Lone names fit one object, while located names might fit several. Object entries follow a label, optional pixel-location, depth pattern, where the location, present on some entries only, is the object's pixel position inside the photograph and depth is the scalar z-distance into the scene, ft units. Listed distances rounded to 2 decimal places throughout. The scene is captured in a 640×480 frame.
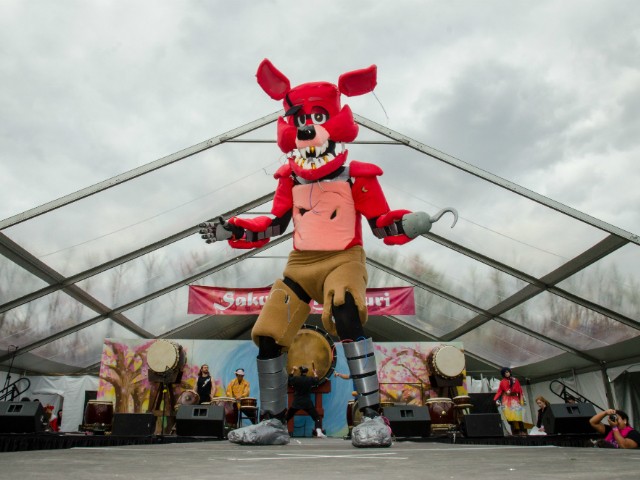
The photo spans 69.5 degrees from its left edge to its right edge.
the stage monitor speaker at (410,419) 10.19
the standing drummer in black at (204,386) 23.40
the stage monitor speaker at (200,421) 10.81
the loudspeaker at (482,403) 28.02
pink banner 23.57
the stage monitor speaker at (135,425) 13.14
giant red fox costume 7.78
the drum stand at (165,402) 24.59
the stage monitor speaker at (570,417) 10.94
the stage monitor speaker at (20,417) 10.69
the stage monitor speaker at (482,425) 11.50
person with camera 12.79
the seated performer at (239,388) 23.38
